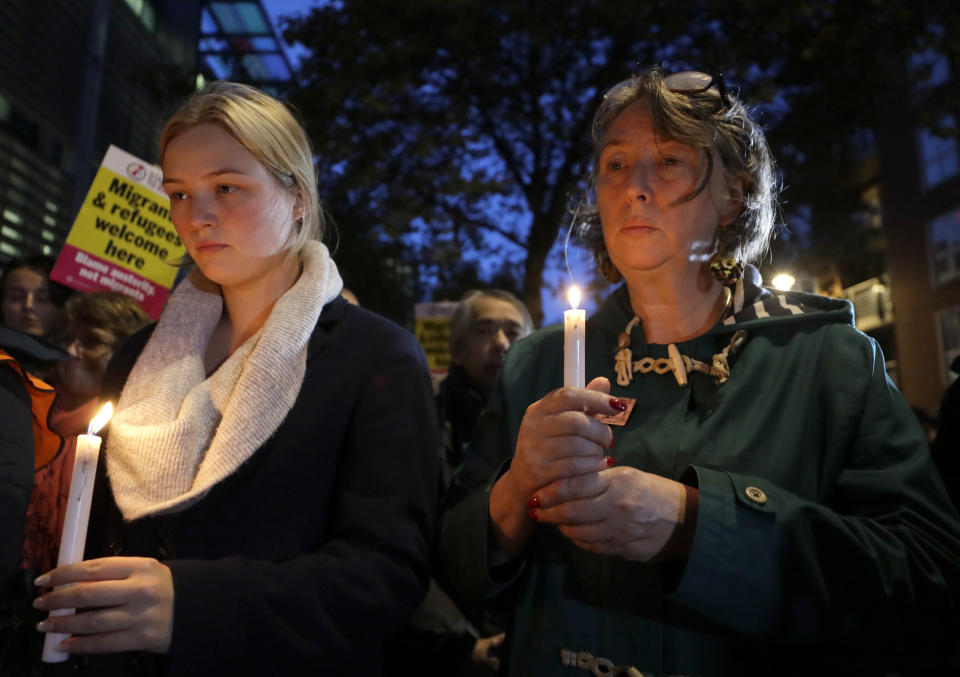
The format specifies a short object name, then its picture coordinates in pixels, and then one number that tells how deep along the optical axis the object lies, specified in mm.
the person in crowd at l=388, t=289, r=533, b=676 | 2904
